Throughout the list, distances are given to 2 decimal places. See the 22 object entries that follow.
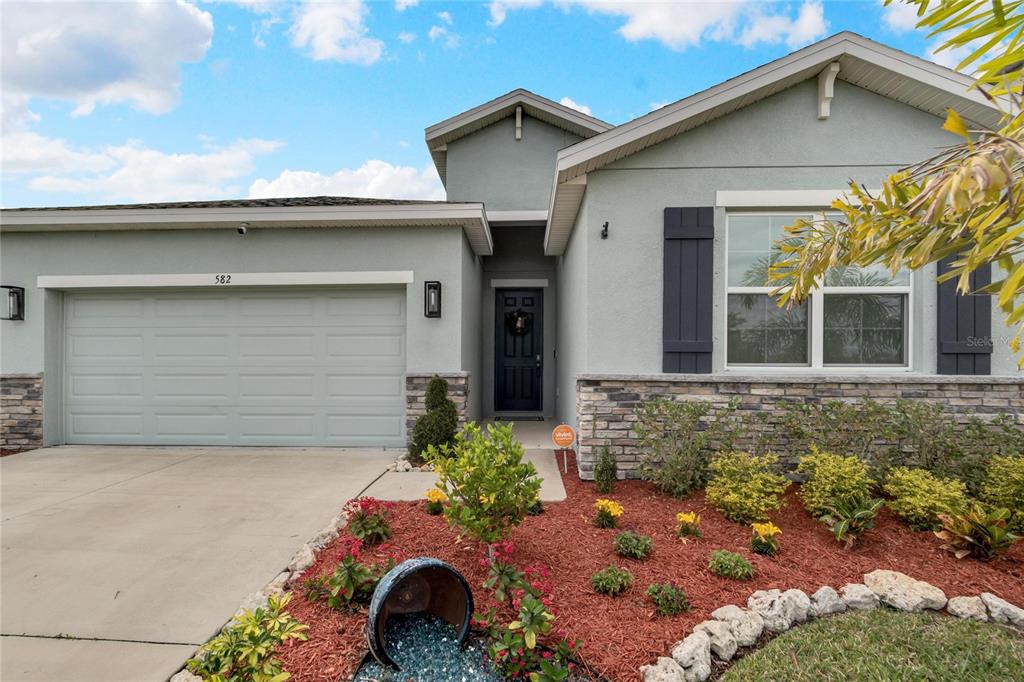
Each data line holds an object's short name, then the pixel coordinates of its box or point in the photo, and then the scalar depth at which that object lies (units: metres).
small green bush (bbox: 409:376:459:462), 5.99
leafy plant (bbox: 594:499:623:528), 3.68
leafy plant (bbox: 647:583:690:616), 2.57
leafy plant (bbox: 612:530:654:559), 3.16
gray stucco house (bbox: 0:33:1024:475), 4.84
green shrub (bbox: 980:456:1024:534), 3.56
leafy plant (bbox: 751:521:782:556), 3.27
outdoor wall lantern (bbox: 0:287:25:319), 6.50
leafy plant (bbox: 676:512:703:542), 3.49
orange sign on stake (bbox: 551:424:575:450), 4.72
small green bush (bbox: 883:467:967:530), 3.59
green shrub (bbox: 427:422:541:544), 2.79
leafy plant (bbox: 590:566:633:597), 2.76
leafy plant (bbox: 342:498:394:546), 3.29
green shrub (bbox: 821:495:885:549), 3.43
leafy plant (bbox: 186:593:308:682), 1.94
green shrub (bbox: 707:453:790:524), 3.74
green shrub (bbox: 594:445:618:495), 4.56
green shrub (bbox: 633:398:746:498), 4.42
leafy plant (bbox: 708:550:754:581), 2.93
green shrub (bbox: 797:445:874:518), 3.67
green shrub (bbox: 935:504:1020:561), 3.20
